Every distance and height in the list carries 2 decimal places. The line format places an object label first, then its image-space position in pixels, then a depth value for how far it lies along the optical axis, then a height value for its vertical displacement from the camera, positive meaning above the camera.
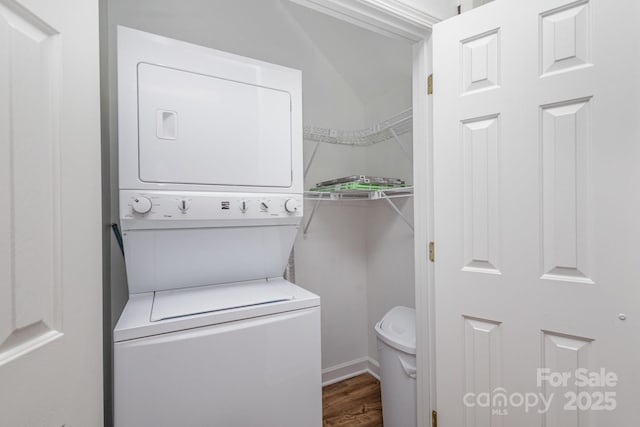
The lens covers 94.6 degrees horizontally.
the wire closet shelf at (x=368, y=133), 2.15 +0.63
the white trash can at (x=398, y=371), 1.62 -0.91
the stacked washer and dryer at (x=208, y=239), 1.06 -0.12
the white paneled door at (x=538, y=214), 0.98 -0.02
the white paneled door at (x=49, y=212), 0.55 +0.01
